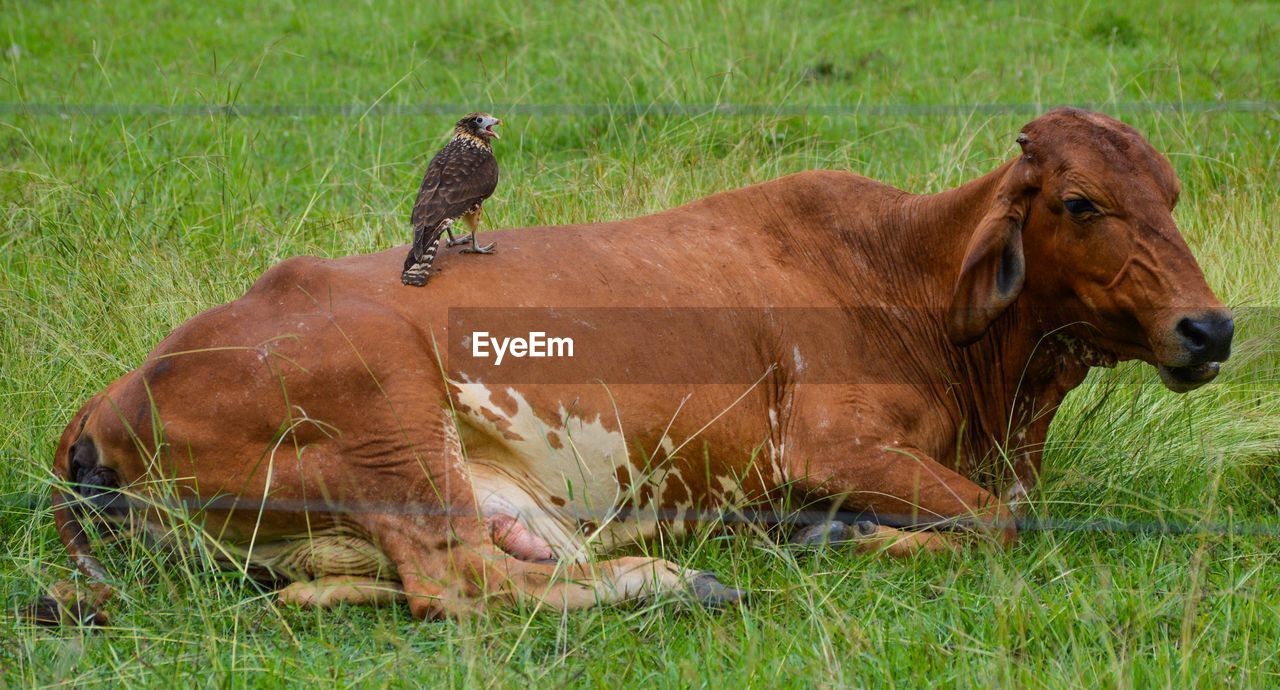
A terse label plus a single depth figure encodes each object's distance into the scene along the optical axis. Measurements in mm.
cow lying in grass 7207
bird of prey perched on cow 7504
